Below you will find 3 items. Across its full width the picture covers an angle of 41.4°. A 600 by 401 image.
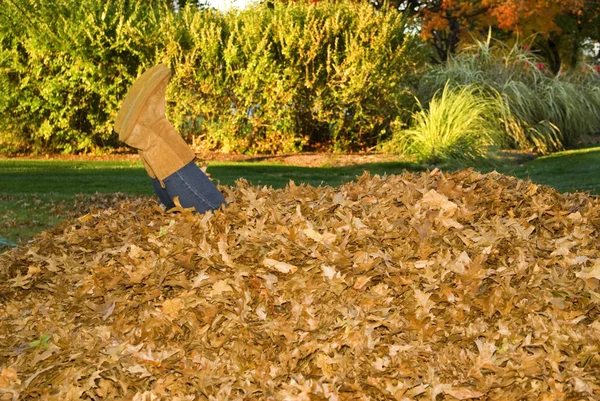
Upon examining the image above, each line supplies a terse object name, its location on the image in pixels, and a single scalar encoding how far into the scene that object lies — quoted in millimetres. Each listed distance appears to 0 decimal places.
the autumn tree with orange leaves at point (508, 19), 20344
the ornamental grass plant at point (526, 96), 15352
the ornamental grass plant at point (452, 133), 13172
